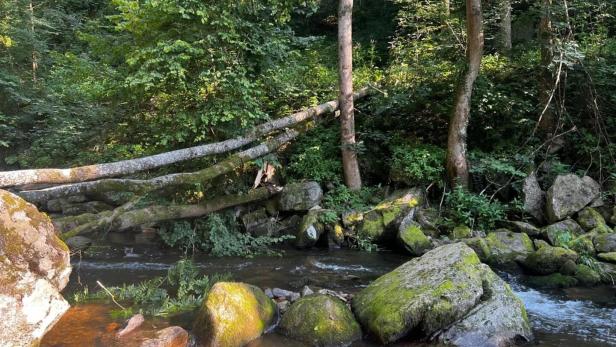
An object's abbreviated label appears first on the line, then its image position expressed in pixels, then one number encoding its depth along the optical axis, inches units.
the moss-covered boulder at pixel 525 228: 345.4
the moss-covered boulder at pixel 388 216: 375.9
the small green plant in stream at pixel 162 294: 235.5
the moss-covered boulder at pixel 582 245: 309.4
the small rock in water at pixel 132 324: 204.0
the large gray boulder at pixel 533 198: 364.8
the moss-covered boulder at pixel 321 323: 202.2
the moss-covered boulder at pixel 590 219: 339.9
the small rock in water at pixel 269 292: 260.1
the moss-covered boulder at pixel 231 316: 194.4
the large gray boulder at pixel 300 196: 406.3
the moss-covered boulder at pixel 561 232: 322.7
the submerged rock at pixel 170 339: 190.5
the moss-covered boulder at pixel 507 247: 321.4
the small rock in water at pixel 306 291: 259.3
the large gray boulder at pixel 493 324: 199.8
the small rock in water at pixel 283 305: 235.9
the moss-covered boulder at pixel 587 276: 283.7
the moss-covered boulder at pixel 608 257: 299.6
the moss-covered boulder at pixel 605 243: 310.8
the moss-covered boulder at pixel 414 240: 347.3
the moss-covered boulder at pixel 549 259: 297.4
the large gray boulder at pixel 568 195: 350.6
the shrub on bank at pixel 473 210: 366.6
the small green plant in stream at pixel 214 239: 361.1
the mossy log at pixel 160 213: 279.6
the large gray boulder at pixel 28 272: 140.0
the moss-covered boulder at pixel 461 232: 357.7
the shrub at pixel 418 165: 406.6
